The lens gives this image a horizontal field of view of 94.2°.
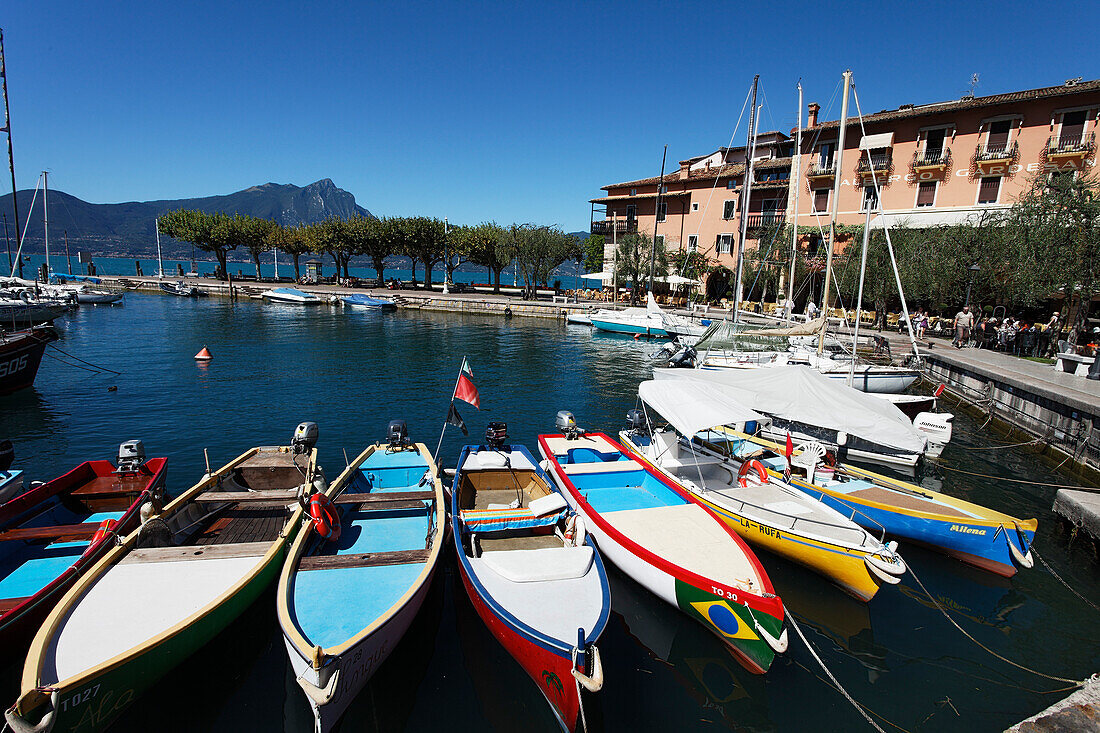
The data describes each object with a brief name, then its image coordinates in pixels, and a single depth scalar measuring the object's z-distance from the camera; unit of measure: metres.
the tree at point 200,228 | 74.56
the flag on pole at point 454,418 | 12.46
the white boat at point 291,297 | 61.69
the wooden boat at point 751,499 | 9.16
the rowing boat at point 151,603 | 5.39
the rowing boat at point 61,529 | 6.87
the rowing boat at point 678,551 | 7.49
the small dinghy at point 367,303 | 57.84
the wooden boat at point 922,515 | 10.18
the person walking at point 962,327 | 30.52
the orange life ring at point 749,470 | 11.83
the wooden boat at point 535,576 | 6.23
